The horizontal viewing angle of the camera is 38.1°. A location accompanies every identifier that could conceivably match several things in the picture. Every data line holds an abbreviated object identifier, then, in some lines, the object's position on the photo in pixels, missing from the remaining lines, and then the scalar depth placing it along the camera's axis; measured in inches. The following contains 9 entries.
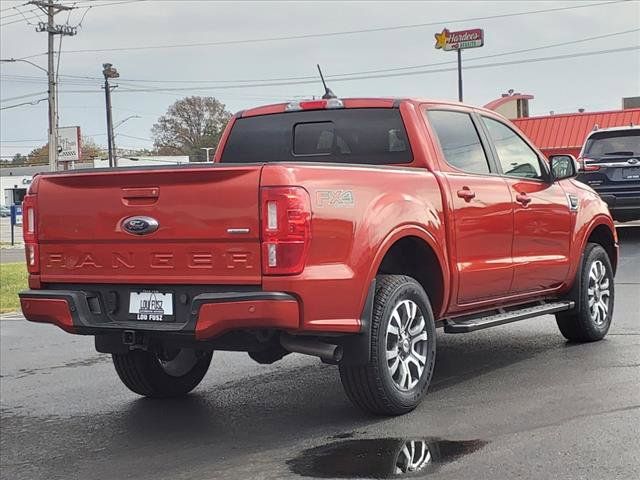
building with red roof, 1430.9
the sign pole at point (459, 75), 1849.2
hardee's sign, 2724.4
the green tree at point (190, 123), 4424.2
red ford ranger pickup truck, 194.9
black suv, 607.5
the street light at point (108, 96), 2361.0
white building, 4033.5
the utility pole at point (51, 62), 1633.9
